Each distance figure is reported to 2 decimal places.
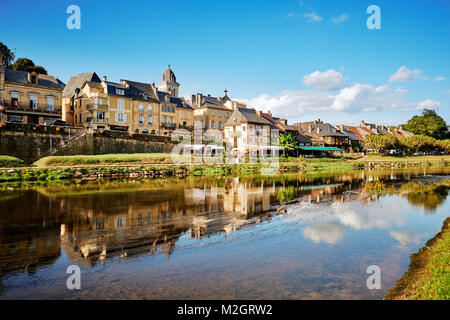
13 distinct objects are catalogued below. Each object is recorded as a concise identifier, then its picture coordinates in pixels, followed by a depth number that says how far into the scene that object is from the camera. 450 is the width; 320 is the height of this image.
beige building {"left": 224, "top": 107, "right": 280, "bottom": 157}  56.28
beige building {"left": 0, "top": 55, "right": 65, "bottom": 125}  38.06
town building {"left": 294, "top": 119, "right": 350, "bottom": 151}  73.75
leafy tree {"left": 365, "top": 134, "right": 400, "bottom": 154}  68.31
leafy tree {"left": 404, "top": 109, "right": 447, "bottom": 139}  93.02
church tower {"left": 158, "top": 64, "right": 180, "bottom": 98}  82.81
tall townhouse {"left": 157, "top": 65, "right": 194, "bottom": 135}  53.62
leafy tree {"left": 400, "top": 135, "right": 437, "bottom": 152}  73.06
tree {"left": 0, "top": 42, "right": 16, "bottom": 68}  52.08
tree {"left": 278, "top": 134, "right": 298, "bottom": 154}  57.11
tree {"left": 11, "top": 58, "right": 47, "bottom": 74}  52.16
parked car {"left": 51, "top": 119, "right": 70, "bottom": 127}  38.82
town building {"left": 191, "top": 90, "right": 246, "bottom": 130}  59.90
